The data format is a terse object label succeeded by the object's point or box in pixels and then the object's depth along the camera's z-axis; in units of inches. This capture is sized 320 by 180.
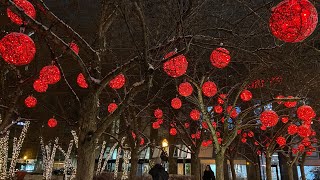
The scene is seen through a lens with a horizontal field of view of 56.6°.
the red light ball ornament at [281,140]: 741.3
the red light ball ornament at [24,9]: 227.1
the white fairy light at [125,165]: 667.1
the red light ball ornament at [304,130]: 492.7
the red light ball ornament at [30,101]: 424.5
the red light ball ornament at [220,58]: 278.1
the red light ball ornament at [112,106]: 474.9
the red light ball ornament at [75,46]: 298.7
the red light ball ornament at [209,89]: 390.3
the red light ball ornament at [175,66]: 262.7
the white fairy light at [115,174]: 666.8
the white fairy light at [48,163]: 650.2
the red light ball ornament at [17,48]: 195.2
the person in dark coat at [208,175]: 598.2
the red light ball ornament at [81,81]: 326.5
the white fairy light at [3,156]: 573.0
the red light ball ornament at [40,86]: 323.0
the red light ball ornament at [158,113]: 575.6
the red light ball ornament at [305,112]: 371.6
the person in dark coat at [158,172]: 363.6
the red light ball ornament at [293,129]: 523.5
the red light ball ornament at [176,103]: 436.1
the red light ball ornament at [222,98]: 521.7
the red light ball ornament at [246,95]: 469.4
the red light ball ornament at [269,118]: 392.5
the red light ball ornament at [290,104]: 484.7
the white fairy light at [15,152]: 666.5
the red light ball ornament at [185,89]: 366.8
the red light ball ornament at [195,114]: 521.8
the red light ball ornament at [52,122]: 587.8
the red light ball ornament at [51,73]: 276.5
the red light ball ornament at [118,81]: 320.5
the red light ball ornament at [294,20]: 179.0
